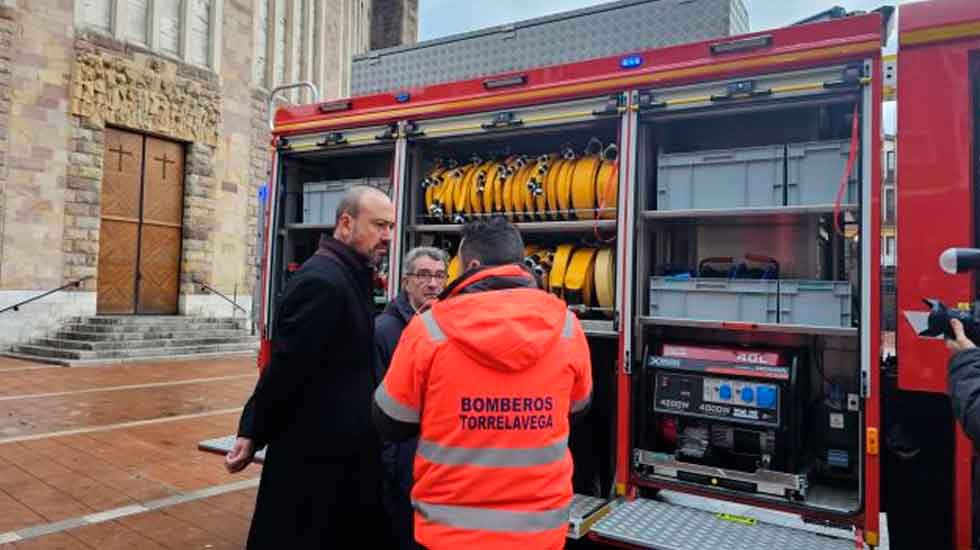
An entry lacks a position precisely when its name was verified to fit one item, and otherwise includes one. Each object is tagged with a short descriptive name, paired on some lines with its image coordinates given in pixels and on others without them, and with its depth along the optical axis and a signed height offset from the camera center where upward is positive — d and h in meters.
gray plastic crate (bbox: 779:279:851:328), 3.33 -0.03
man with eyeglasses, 2.97 -0.25
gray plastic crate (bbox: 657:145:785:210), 3.58 +0.63
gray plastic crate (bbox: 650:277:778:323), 3.54 -0.03
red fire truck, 3.00 +0.33
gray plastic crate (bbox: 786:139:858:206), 3.39 +0.63
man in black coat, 2.63 -0.56
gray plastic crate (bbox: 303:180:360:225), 5.31 +0.66
